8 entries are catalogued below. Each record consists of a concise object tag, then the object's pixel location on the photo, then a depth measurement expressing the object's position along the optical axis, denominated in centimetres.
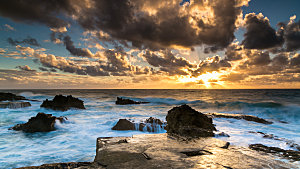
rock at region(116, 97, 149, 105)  2583
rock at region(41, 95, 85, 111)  1764
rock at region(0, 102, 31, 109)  1744
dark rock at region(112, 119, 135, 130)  873
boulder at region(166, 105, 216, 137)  550
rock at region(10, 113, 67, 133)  820
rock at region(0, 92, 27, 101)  2252
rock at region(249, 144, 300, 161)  288
